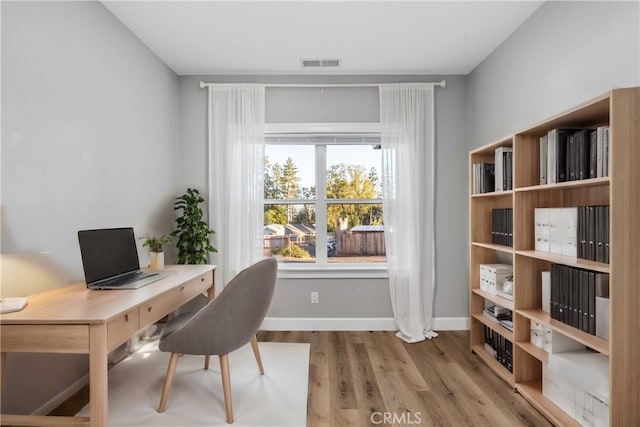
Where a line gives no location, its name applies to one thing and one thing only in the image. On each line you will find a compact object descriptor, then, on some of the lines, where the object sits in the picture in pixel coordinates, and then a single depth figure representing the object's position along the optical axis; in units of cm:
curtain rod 346
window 369
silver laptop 202
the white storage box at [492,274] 264
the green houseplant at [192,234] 320
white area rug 197
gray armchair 192
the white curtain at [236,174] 343
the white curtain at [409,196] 341
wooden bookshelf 154
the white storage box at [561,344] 200
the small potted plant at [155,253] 270
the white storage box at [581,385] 167
